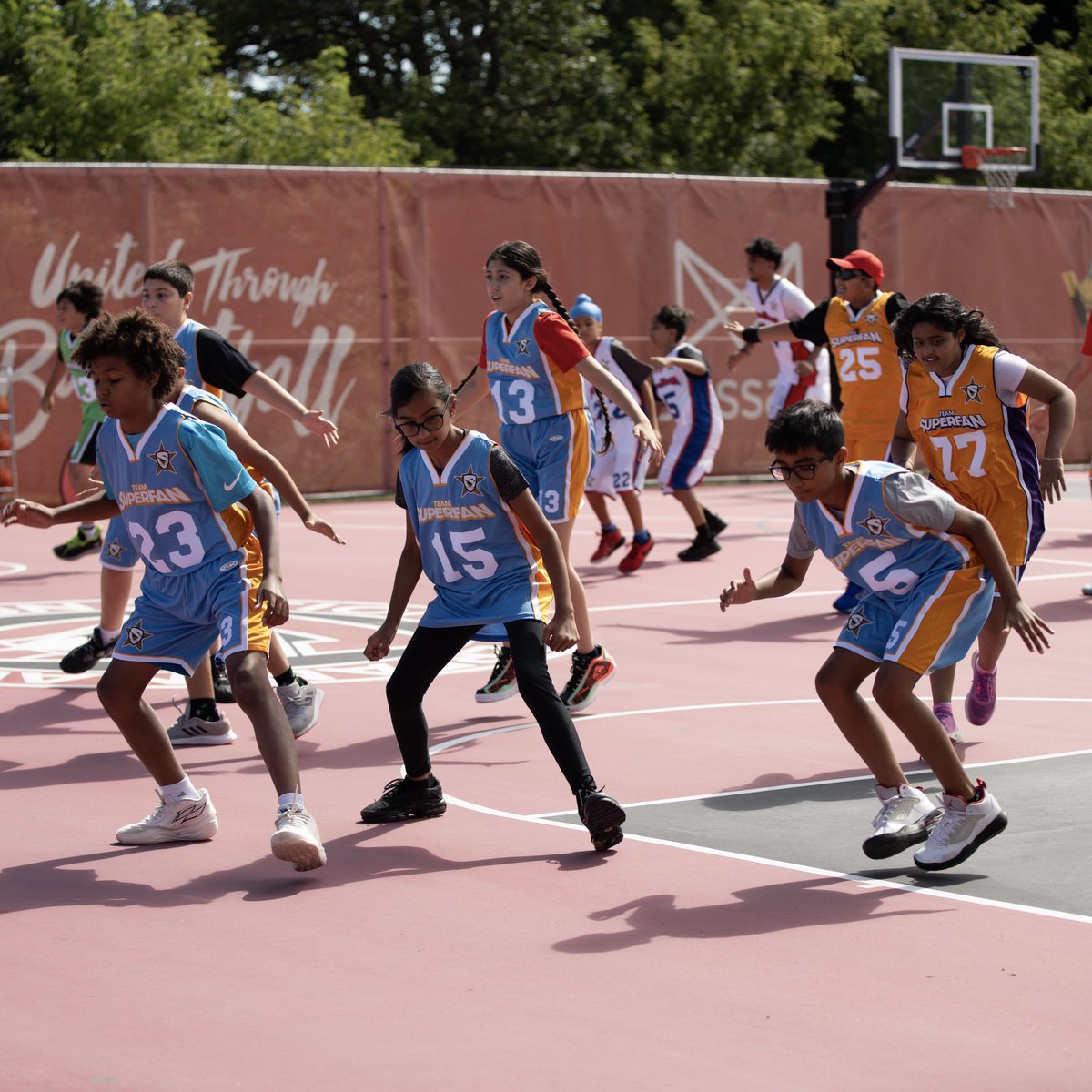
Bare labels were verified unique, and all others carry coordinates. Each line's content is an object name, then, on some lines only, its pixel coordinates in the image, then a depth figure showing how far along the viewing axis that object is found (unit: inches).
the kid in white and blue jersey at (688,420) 560.4
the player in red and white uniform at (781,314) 541.6
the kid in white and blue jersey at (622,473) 532.1
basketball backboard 848.9
